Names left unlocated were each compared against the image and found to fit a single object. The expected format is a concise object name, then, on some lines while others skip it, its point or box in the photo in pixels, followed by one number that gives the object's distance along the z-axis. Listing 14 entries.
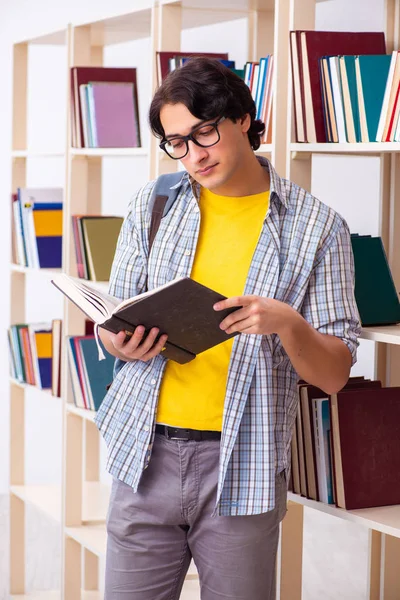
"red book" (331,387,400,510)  3.22
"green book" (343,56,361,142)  3.18
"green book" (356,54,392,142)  3.16
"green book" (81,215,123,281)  4.59
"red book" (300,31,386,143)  3.27
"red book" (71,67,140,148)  4.66
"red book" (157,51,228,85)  4.11
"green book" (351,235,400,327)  3.25
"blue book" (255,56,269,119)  3.54
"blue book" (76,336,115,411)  4.58
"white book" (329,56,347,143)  3.20
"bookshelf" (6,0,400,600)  3.38
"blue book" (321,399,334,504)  3.27
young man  2.61
